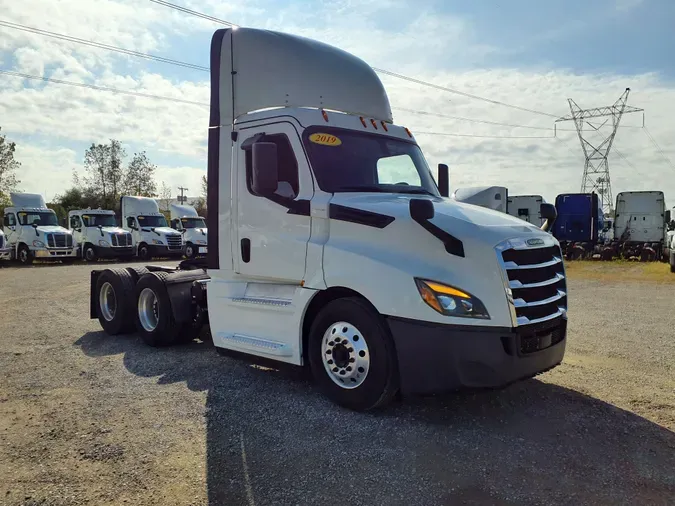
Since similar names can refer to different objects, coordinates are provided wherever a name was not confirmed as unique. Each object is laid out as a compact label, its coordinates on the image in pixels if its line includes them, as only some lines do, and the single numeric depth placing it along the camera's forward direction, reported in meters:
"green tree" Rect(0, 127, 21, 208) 43.53
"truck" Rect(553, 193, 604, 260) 27.91
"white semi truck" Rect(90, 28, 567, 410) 4.24
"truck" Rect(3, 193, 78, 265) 25.81
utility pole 75.97
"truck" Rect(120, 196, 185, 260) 28.80
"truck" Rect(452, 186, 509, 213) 20.39
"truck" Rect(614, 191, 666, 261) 27.38
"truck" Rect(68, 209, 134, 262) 27.14
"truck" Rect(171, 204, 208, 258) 30.09
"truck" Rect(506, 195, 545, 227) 30.11
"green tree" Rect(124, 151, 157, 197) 55.27
